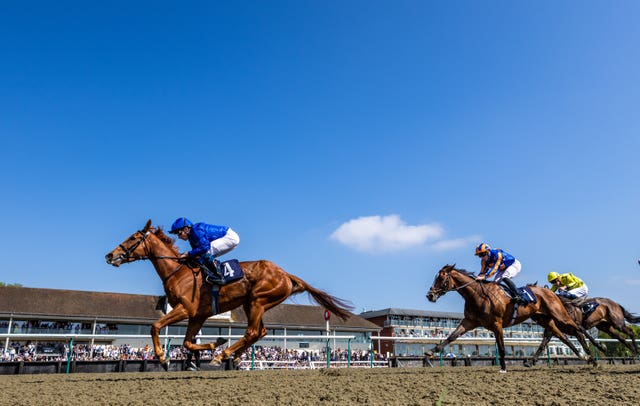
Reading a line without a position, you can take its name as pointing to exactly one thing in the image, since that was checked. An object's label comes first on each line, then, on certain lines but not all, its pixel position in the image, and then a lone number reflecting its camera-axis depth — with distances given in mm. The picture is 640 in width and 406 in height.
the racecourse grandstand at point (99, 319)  31125
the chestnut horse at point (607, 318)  11133
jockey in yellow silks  11648
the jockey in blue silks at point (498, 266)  8673
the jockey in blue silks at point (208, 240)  6354
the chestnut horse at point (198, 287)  6230
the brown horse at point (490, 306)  8344
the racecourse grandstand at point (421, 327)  51938
